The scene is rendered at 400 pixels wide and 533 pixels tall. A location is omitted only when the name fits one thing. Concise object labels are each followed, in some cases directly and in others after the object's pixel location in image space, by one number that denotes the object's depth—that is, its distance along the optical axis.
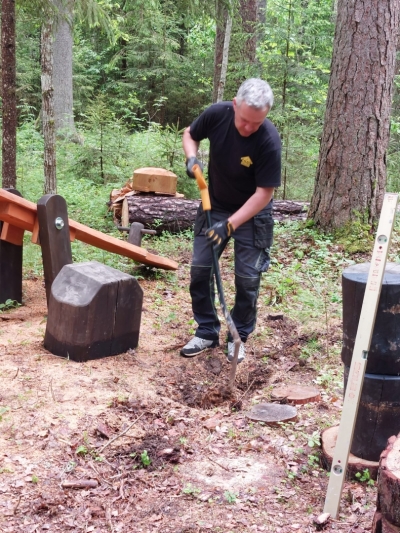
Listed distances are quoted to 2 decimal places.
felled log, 7.92
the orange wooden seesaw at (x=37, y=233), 4.63
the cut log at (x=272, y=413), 3.39
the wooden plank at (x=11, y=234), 5.00
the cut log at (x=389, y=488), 2.02
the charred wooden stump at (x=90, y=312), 3.88
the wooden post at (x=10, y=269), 5.11
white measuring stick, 2.31
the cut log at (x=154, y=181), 8.32
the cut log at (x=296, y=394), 3.67
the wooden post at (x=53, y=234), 4.56
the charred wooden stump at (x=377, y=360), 2.60
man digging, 3.74
